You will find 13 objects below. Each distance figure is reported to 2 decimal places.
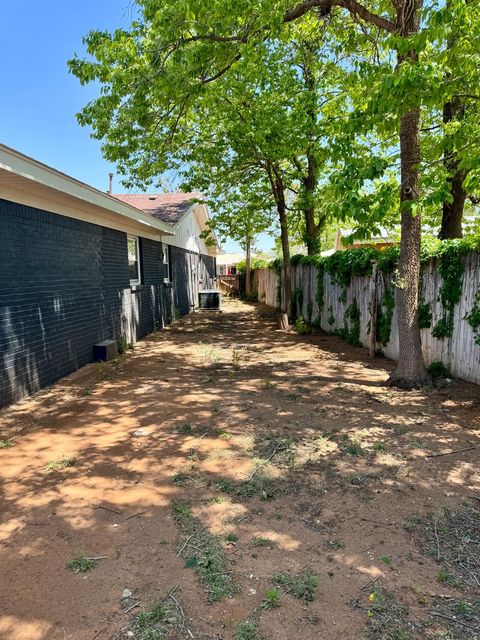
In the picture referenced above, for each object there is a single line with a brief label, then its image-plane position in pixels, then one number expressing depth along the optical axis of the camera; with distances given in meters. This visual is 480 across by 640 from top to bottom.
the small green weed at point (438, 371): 6.39
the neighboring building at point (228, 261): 54.12
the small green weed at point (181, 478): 3.52
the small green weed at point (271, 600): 2.20
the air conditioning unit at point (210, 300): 20.02
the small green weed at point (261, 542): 2.71
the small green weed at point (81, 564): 2.47
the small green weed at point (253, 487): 3.33
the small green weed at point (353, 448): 4.05
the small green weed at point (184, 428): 4.63
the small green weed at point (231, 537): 2.75
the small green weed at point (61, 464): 3.78
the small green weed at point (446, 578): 2.37
